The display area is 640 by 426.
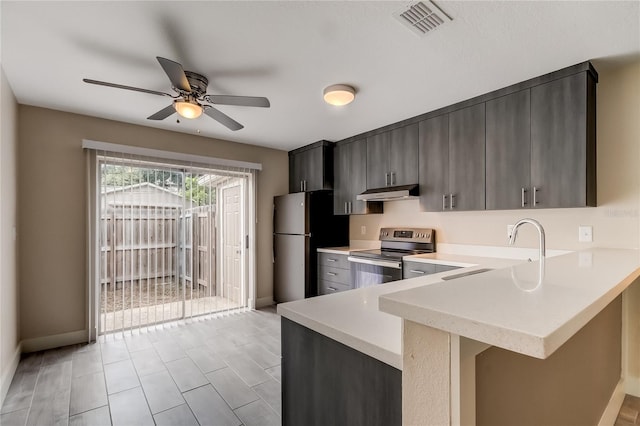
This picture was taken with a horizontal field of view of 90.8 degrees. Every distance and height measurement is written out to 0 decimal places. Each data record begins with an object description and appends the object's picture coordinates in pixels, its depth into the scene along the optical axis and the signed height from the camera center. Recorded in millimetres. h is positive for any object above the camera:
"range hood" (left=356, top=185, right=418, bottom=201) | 3381 +207
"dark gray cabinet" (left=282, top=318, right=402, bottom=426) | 943 -588
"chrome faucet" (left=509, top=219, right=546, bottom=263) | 1524 -123
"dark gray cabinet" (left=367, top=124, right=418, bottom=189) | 3471 +630
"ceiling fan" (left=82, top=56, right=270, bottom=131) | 2363 +863
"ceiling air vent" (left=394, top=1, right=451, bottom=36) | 1678 +1082
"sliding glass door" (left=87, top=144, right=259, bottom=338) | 3455 -325
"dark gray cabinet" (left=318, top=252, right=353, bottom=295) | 3877 -780
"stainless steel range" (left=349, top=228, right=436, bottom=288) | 3303 -485
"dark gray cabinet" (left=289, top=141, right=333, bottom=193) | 4414 +655
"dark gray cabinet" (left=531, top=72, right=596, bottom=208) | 2279 +514
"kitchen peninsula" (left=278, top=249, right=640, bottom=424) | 652 -388
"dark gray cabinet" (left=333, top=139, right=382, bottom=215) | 4043 +441
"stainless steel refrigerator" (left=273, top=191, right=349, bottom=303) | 4258 -353
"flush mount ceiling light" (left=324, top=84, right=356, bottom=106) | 2596 +982
